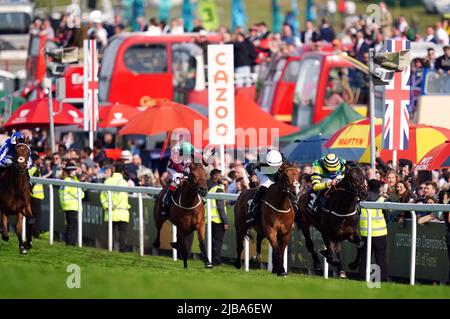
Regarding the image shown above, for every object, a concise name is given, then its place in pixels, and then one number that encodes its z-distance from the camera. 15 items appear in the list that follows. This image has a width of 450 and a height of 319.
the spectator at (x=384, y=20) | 28.81
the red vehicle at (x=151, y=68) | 31.50
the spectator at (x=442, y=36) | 29.56
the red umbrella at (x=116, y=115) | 28.08
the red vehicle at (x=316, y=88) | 29.42
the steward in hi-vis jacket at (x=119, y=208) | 23.81
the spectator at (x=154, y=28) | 32.59
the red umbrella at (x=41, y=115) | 28.19
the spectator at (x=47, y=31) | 34.88
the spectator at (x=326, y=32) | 32.19
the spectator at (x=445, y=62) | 26.41
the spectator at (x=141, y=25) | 34.50
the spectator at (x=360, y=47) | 29.01
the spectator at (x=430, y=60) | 26.85
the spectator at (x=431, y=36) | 29.72
